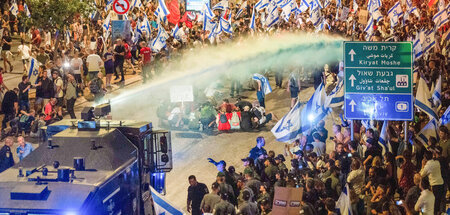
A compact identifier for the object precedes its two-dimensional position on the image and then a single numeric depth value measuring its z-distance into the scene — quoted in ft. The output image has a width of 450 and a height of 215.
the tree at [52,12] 104.37
